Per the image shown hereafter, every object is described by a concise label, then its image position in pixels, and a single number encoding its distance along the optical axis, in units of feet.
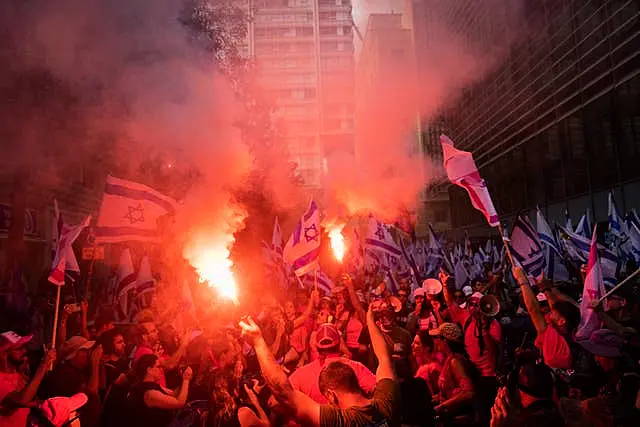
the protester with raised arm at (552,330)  16.22
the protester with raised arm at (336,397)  9.01
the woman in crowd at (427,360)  16.60
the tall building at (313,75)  106.93
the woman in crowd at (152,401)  14.12
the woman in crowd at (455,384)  14.44
